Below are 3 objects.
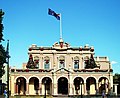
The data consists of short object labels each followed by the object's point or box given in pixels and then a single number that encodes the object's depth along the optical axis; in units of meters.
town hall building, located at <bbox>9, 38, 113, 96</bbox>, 66.00
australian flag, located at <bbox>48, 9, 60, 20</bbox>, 66.62
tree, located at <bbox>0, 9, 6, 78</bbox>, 35.73
